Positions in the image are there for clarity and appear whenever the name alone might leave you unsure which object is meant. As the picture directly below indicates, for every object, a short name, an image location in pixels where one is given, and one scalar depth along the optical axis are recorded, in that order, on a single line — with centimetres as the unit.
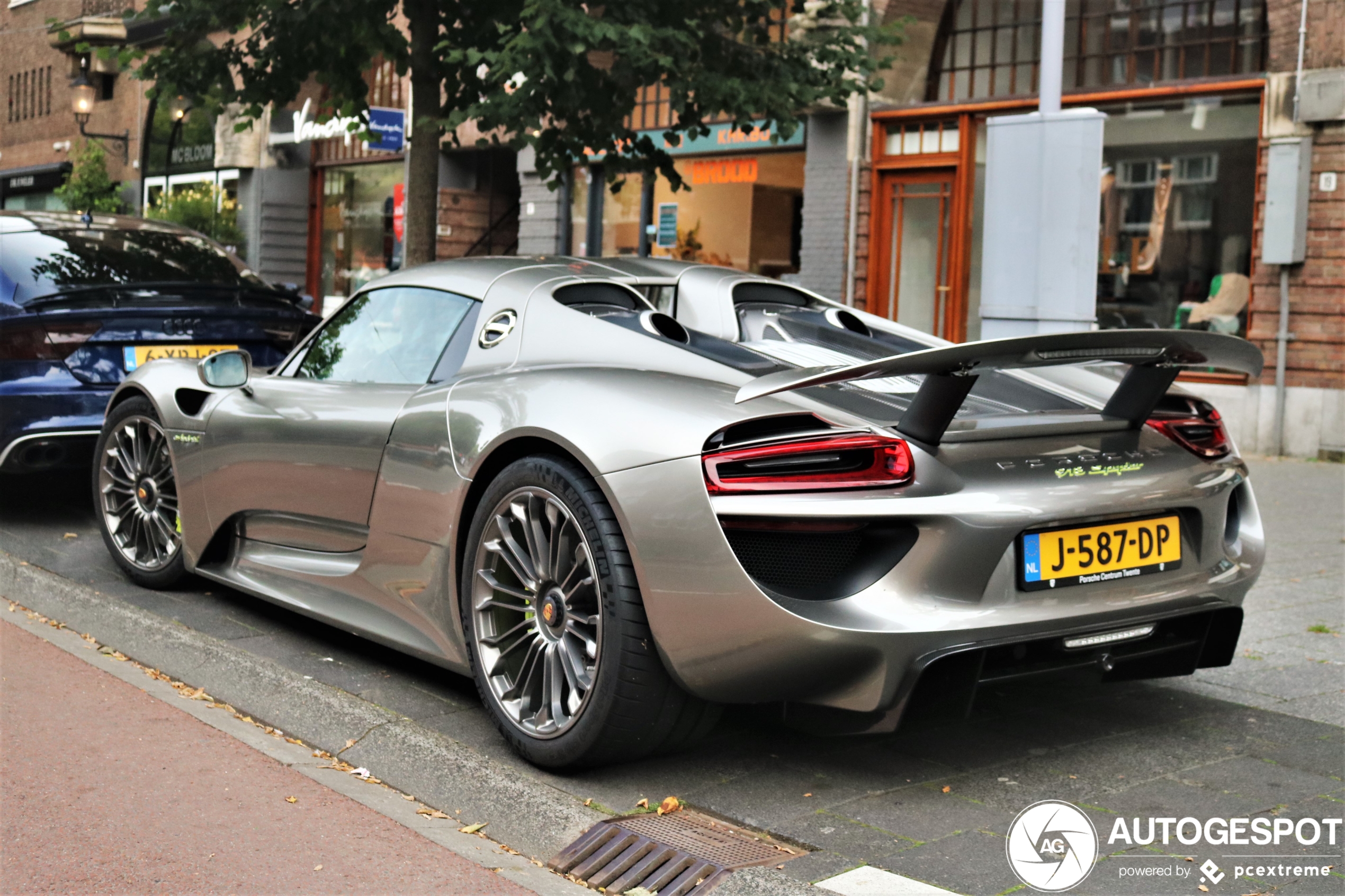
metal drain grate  296
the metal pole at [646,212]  1691
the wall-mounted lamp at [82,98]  2436
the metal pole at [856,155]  1459
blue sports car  661
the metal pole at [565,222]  1784
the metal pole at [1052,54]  688
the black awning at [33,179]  3106
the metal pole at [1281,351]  1180
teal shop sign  1534
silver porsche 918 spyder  318
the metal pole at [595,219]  1755
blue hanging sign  1424
